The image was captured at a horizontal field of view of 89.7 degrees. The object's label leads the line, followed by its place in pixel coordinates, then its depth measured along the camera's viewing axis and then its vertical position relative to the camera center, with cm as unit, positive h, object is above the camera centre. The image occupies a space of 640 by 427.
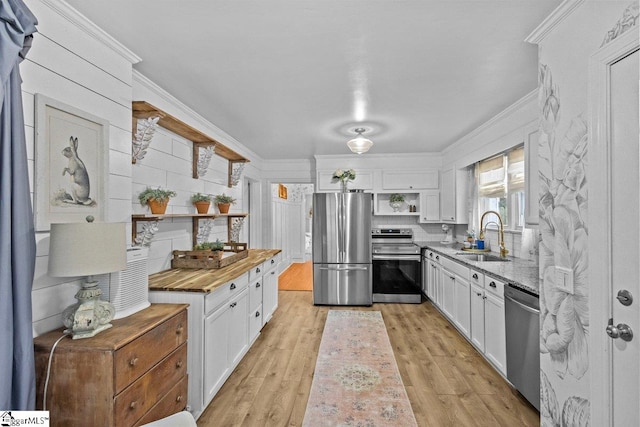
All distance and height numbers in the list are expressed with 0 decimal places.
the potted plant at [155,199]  246 +13
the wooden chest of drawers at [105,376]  135 -71
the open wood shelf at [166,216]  229 -2
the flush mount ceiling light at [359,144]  372 +83
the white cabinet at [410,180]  526 +57
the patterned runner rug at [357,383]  212 -133
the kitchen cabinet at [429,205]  523 +16
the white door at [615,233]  125 -8
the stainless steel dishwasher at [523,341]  205 -86
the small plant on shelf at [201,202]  322 +13
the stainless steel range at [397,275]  474 -89
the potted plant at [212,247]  302 -31
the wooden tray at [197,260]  282 -39
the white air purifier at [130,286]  168 -39
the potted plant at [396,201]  534 +23
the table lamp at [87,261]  135 -20
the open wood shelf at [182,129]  224 +75
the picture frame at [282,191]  762 +58
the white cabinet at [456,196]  467 +27
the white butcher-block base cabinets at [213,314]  211 -75
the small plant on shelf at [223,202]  373 +16
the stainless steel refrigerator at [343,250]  468 -51
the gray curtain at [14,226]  124 -4
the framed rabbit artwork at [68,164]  150 +27
